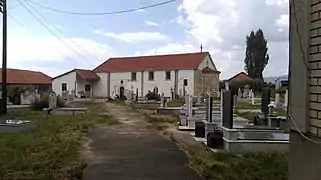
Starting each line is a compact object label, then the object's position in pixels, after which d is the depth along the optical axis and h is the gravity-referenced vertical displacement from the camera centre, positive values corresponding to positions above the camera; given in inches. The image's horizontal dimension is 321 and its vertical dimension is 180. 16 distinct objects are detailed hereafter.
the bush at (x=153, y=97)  1847.9 -21.2
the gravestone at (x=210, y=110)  579.8 -26.1
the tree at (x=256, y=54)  3176.7 +307.5
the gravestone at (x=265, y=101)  747.0 -15.6
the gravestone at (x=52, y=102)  1058.3 -26.2
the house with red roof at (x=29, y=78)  2605.8 +97.4
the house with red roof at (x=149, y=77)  2583.7 +108.3
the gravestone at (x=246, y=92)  2207.2 +4.0
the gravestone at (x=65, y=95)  1487.7 -12.6
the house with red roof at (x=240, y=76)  3043.6 +131.0
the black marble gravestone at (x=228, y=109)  473.1 -20.2
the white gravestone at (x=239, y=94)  2182.1 -7.2
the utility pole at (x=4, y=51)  885.7 +92.2
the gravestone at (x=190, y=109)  779.5 -32.4
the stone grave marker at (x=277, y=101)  1267.2 -27.1
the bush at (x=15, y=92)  1400.1 +0.1
